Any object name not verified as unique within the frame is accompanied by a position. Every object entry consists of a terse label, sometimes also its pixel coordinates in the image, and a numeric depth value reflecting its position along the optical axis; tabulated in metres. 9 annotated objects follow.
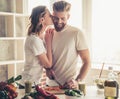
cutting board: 2.35
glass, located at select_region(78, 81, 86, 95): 2.30
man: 2.70
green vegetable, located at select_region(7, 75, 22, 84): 2.03
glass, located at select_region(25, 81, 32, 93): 2.35
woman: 2.56
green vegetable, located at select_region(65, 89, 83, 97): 1.97
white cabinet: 4.05
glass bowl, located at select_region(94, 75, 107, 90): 2.43
